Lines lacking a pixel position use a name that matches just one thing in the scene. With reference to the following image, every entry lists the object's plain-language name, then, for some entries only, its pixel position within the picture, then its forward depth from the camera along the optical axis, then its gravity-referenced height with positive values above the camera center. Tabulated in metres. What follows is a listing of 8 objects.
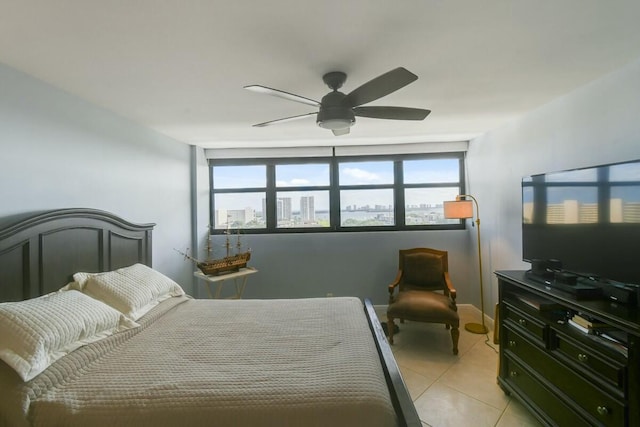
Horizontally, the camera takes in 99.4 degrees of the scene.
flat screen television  1.51 -0.07
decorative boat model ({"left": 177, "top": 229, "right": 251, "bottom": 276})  3.14 -0.64
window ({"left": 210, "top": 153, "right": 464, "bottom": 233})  3.96 +0.28
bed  1.08 -0.76
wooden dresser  1.29 -0.85
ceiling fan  1.51 +0.67
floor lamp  3.17 -0.03
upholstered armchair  2.77 -0.97
